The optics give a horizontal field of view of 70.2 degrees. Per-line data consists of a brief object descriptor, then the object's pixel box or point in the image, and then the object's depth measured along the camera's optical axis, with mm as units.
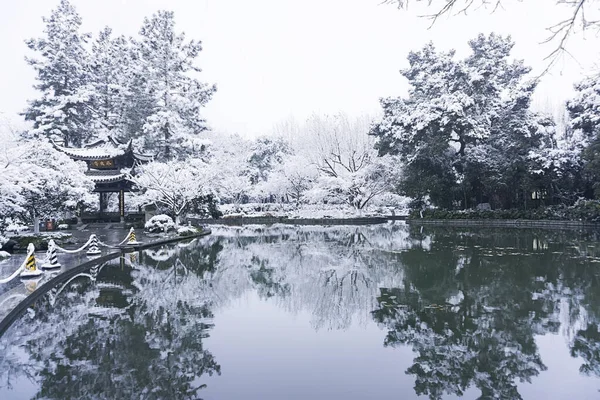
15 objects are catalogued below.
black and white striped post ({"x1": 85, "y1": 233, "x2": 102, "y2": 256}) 13656
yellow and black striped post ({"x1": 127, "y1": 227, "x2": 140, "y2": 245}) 16484
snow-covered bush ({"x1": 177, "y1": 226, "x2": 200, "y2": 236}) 22188
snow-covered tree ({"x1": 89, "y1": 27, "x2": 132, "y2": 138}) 38469
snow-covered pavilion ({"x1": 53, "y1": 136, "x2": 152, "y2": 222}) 28562
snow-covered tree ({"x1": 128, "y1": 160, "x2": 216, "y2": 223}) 23969
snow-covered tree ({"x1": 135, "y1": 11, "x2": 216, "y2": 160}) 34094
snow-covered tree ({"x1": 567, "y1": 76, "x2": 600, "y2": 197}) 24016
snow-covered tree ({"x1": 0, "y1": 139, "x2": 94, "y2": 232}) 13521
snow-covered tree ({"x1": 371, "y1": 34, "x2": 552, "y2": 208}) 30094
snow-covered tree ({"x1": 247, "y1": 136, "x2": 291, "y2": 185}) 50938
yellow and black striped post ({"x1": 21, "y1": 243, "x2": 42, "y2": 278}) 9695
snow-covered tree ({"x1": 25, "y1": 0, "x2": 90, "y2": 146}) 35656
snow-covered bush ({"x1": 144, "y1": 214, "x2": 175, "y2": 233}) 22359
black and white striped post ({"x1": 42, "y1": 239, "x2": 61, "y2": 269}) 10911
